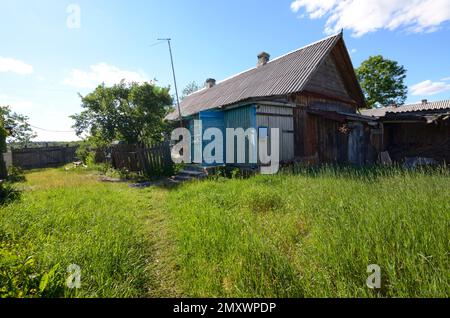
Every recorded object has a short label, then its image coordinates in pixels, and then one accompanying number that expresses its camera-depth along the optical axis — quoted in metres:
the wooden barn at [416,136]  11.15
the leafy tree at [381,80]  34.34
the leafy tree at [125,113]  12.18
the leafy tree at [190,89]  41.62
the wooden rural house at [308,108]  8.91
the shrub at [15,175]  9.94
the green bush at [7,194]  5.30
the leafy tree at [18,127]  26.54
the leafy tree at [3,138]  8.45
